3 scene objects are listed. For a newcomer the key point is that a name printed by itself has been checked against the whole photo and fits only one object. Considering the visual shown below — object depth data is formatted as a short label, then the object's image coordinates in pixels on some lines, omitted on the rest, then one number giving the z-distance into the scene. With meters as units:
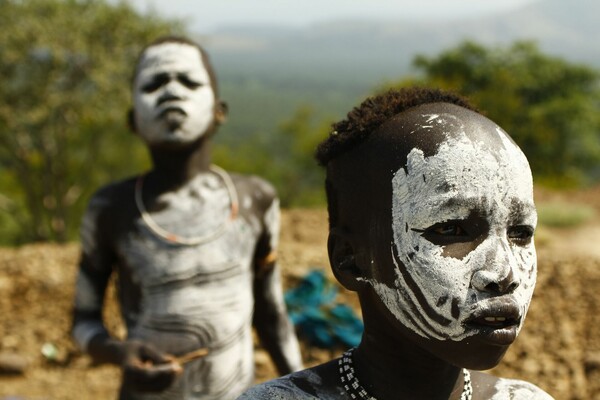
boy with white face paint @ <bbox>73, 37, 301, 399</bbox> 2.87
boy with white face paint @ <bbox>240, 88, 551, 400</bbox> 1.47
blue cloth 5.39
